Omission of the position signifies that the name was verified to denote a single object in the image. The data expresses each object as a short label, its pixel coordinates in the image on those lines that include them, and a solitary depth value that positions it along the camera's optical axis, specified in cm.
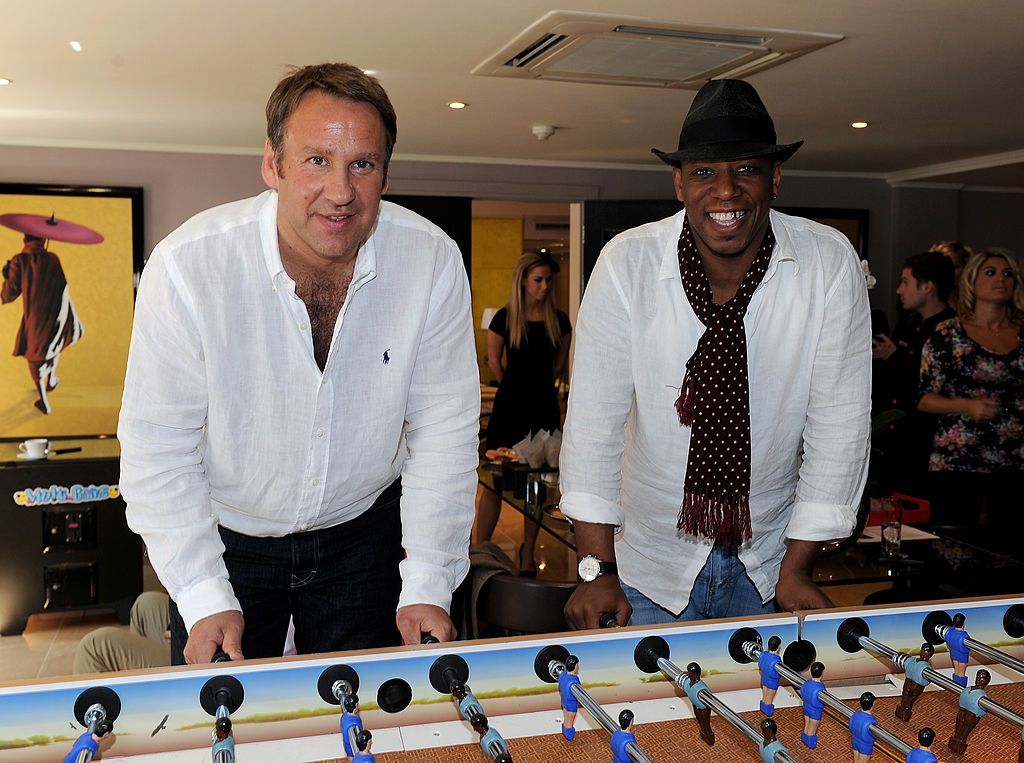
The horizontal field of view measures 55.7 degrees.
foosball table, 118
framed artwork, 625
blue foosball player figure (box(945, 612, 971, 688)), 141
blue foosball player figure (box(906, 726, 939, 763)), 103
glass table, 267
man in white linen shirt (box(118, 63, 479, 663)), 159
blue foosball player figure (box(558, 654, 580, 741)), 124
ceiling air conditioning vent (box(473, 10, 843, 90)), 350
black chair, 242
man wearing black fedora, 186
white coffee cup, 462
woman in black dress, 529
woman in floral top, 391
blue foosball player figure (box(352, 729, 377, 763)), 107
